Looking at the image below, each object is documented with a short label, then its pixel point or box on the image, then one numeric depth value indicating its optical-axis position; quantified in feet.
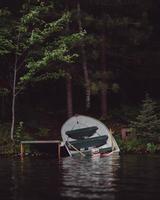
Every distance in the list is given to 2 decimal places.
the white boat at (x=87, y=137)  106.93
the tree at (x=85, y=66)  119.55
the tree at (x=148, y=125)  108.78
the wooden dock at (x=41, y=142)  103.55
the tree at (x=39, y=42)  109.60
